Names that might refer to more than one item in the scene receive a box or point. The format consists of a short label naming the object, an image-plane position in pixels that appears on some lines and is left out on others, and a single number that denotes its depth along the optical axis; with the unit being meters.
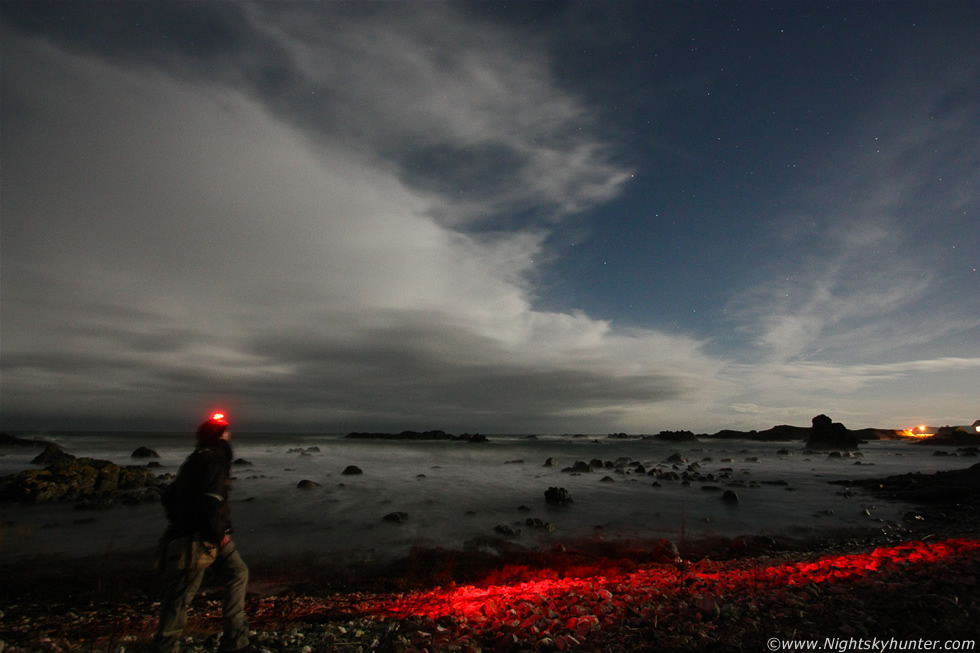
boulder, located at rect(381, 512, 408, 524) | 19.09
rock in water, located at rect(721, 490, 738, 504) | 24.61
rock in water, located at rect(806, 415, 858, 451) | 75.75
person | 6.27
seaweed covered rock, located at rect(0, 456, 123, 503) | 21.55
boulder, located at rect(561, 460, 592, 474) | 40.44
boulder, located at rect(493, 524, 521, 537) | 17.14
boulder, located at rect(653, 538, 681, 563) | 14.01
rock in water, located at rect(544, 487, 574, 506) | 23.88
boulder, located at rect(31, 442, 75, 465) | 33.29
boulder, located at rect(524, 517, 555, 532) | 18.06
